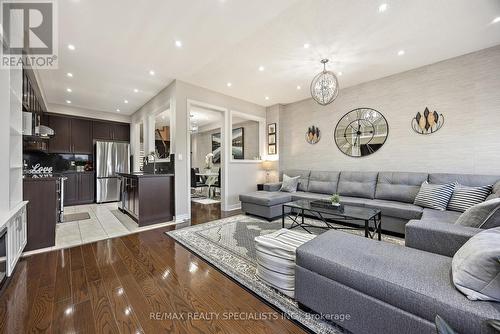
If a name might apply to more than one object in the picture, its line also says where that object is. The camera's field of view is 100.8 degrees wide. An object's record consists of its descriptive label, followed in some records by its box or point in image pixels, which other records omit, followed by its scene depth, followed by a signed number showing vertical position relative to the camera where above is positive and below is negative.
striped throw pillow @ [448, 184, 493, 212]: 2.69 -0.41
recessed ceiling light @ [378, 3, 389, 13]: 2.19 +1.71
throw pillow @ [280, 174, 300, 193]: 4.61 -0.38
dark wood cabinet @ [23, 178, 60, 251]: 2.60 -0.54
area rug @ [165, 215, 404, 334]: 1.51 -1.02
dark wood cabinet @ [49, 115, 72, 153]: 5.60 +0.95
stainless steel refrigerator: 5.86 +0.05
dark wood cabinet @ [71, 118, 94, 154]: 5.91 +0.96
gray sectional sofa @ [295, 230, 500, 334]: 0.95 -0.66
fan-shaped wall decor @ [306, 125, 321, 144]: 5.01 +0.80
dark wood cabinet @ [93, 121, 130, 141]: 6.28 +1.20
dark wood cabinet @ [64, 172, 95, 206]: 5.65 -0.53
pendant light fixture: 3.01 +1.18
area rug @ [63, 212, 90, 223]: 4.06 -0.99
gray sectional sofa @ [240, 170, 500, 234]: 2.94 -0.50
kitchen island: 3.67 -0.55
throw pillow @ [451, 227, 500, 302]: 0.94 -0.51
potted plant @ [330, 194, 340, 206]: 3.01 -0.48
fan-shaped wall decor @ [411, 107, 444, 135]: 3.45 +0.75
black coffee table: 2.56 -0.60
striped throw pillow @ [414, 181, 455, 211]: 2.89 -0.43
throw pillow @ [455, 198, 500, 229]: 1.62 -0.41
